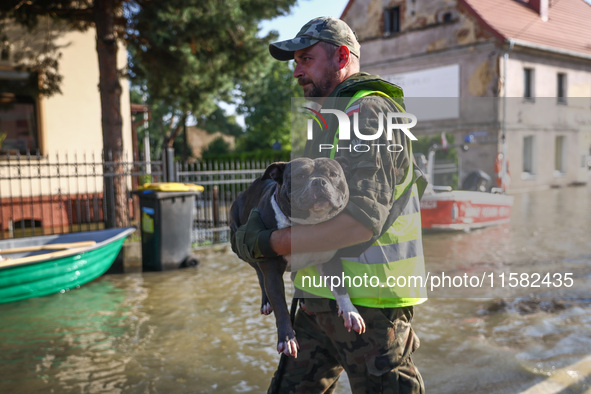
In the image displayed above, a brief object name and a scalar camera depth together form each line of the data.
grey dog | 1.60
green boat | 6.42
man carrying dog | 1.71
